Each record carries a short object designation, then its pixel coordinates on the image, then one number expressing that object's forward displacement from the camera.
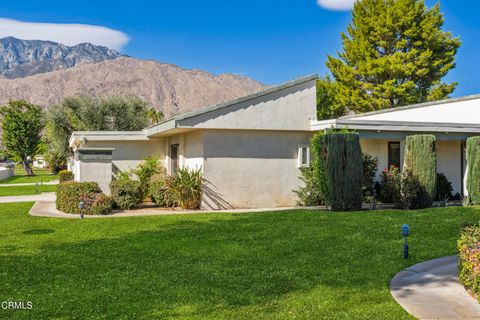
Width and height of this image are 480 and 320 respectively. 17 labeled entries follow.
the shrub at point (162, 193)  16.33
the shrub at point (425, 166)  15.13
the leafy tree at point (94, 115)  36.72
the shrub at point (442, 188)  17.58
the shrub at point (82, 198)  14.56
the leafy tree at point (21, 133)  48.50
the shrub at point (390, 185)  15.70
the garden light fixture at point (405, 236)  8.05
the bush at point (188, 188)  15.62
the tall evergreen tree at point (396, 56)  35.72
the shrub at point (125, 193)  16.05
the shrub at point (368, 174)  16.58
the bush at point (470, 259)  5.82
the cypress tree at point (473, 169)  15.45
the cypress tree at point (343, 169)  14.41
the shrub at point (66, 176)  28.02
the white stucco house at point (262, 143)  15.84
